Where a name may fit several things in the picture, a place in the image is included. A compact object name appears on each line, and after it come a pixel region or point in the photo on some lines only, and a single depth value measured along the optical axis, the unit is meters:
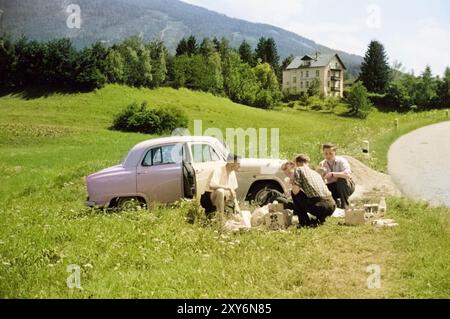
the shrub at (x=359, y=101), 80.62
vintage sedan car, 11.74
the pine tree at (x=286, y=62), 126.03
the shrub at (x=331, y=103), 88.19
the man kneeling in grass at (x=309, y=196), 10.15
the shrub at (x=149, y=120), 49.84
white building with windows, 112.49
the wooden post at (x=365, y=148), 23.21
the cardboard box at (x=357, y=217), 10.23
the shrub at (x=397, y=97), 85.94
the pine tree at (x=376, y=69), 96.12
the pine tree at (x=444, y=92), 81.69
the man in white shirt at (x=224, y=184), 10.16
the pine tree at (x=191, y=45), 99.34
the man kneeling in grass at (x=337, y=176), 11.84
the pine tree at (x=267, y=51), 112.69
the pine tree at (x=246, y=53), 108.25
